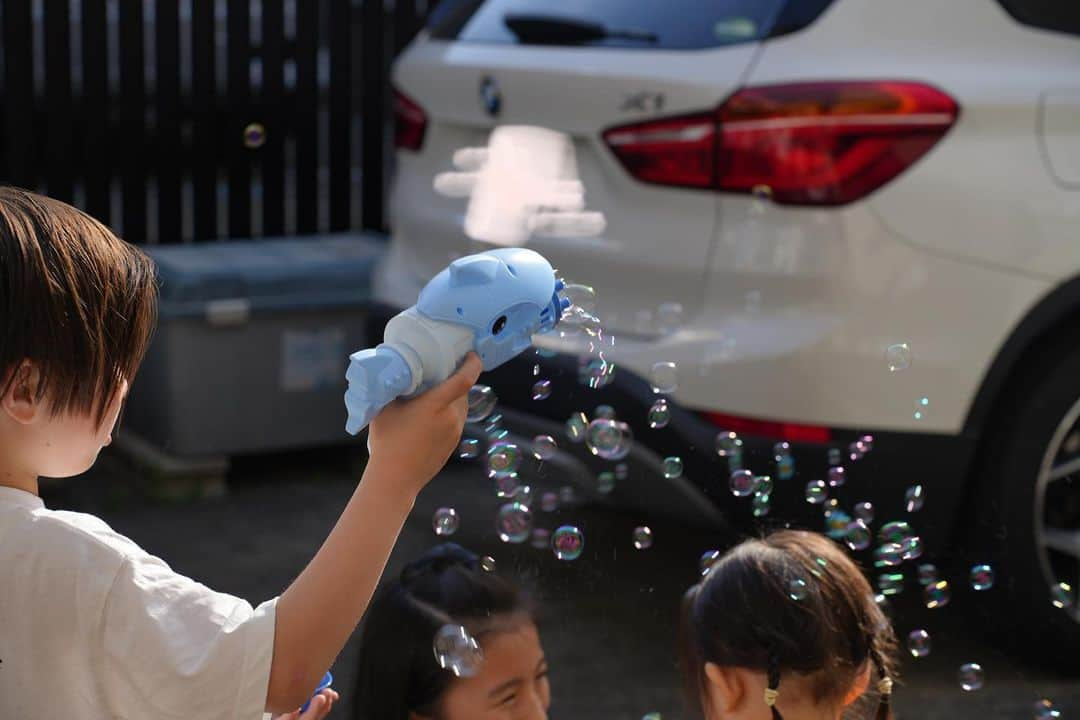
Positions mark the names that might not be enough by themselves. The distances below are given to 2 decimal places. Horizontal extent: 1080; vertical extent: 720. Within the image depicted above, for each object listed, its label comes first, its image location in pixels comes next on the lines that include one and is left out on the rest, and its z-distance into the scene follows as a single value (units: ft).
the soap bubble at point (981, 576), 18.28
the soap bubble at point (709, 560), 14.96
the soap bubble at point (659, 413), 18.04
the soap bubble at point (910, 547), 16.52
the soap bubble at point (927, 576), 17.92
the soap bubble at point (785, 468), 20.92
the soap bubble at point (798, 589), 13.52
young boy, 9.68
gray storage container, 32.45
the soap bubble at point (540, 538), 18.20
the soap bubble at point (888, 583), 16.83
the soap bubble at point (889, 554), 16.59
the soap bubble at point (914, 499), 20.75
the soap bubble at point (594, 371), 16.87
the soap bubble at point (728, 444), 20.95
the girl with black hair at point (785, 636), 13.29
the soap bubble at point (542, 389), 19.15
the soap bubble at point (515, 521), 16.12
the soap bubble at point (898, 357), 19.19
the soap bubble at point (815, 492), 18.27
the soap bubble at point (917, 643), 16.73
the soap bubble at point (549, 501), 18.18
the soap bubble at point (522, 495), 16.70
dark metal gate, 37.87
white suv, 21.25
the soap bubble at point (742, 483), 18.21
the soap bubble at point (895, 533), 16.72
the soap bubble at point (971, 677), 17.19
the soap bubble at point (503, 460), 15.29
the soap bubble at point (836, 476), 21.24
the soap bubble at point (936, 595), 16.90
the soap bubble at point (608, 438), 16.78
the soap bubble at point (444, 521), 15.51
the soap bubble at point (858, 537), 16.58
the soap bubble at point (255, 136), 39.78
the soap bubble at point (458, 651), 13.89
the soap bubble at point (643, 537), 16.37
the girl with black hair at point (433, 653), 14.56
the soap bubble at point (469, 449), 15.34
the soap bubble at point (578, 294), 15.61
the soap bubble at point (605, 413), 20.49
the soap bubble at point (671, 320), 21.88
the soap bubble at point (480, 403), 14.86
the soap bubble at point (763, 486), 18.61
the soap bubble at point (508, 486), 16.49
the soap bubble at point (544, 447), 17.36
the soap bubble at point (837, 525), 17.00
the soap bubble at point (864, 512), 18.23
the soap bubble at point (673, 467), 19.45
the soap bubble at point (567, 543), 16.00
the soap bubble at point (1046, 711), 18.76
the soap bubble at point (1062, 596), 21.75
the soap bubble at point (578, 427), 18.03
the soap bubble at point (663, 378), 19.60
